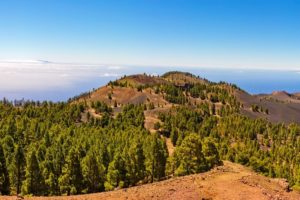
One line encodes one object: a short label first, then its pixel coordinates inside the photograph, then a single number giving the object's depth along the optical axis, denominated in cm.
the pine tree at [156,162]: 9906
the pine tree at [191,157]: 9088
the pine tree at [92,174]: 8875
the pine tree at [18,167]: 8906
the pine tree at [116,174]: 8912
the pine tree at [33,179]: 8456
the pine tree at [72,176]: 8594
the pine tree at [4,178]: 8956
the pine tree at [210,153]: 9625
